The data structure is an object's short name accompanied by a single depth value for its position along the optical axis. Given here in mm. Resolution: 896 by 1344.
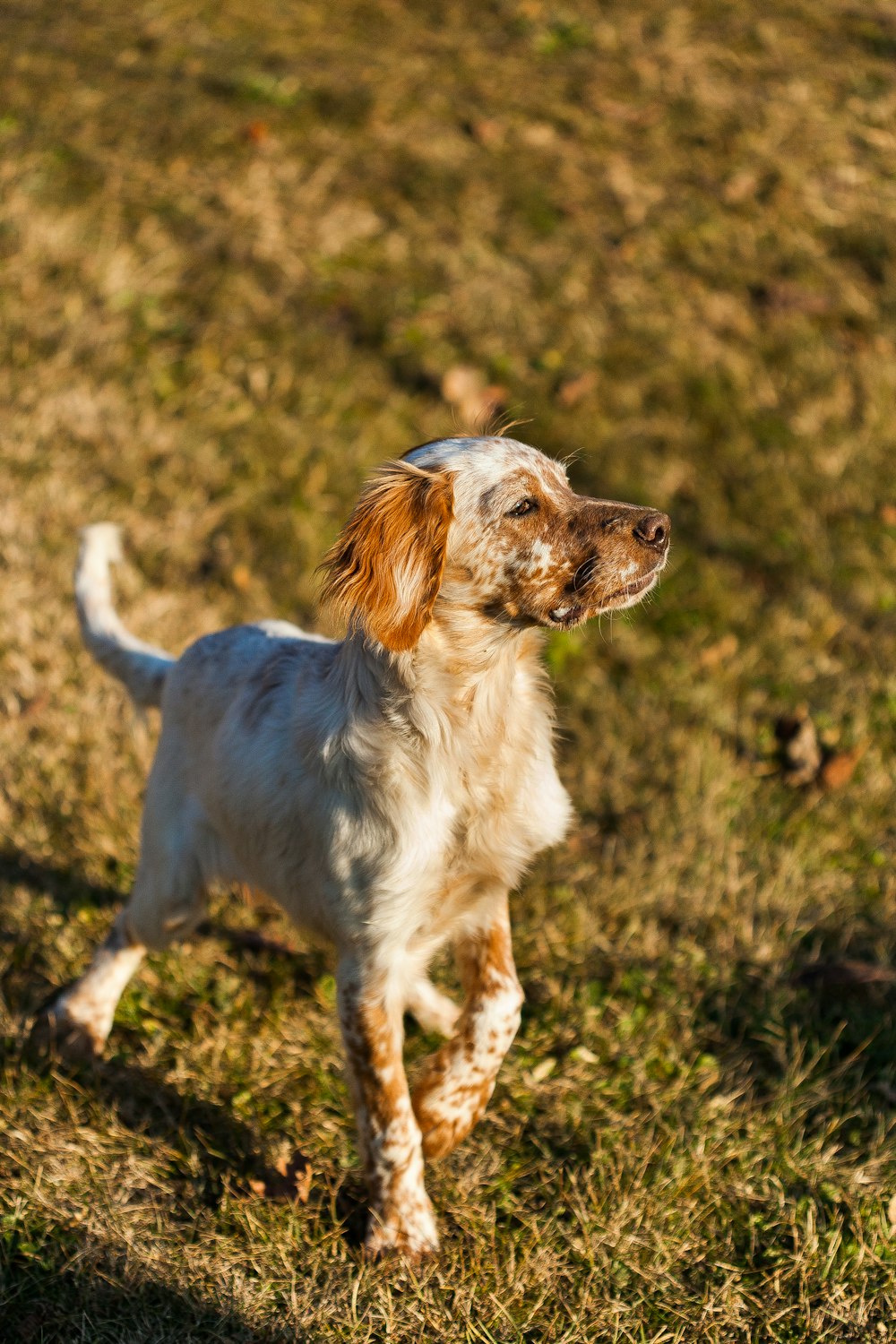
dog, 4898
